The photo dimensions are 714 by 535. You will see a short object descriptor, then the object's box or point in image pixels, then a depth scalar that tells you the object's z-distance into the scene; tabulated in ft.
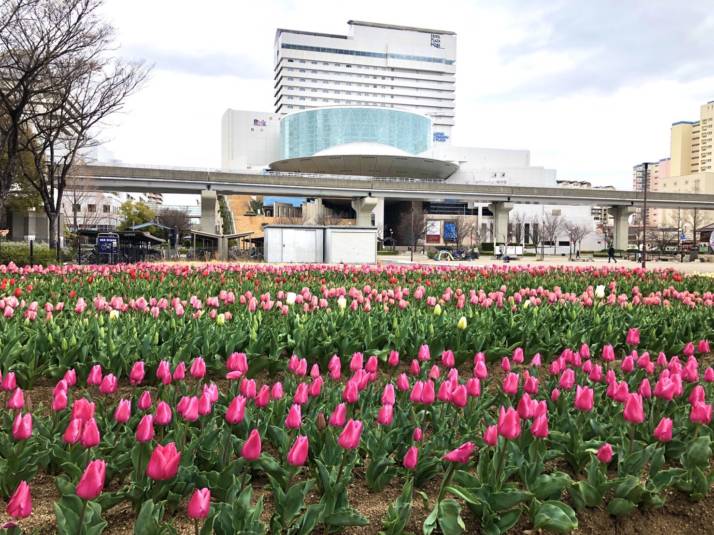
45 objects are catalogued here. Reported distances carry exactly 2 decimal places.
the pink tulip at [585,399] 8.91
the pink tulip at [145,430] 7.22
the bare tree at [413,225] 266.98
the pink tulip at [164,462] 6.09
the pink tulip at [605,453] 7.92
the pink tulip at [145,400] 8.70
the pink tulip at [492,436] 7.69
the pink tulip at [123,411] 8.20
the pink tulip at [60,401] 9.00
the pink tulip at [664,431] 8.08
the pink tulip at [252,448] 6.61
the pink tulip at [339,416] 8.00
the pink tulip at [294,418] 7.97
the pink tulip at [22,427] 7.68
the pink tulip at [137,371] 10.57
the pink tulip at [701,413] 8.59
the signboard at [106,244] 89.45
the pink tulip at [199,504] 5.72
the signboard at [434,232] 291.05
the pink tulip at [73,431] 7.40
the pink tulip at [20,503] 5.54
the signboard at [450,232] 287.48
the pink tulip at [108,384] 9.82
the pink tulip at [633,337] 14.03
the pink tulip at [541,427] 7.89
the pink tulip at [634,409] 8.18
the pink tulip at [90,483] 5.66
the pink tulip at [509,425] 7.36
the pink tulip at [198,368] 10.42
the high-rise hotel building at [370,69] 528.22
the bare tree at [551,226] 277.03
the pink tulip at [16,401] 8.67
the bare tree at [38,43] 58.34
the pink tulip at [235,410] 7.82
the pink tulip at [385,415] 8.50
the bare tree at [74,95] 62.71
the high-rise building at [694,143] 606.14
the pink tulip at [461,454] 7.16
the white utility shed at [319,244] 101.86
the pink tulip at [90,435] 6.98
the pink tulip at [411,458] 7.54
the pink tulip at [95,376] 10.22
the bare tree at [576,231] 263.33
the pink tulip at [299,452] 6.70
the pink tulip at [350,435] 7.09
